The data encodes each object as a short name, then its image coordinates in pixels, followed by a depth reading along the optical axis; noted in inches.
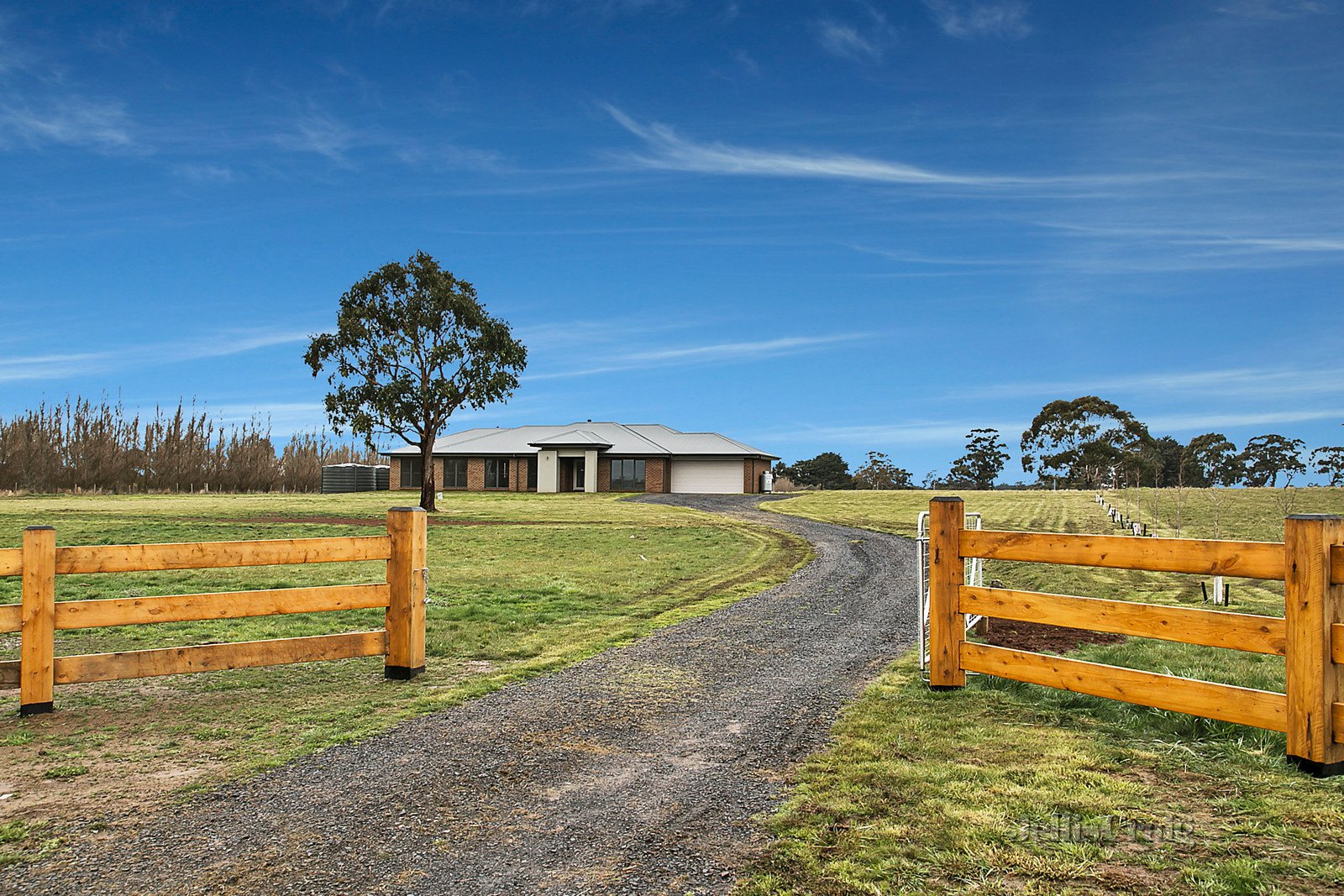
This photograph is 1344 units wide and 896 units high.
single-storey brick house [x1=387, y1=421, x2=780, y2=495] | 1990.7
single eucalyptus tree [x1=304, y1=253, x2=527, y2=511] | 1314.0
